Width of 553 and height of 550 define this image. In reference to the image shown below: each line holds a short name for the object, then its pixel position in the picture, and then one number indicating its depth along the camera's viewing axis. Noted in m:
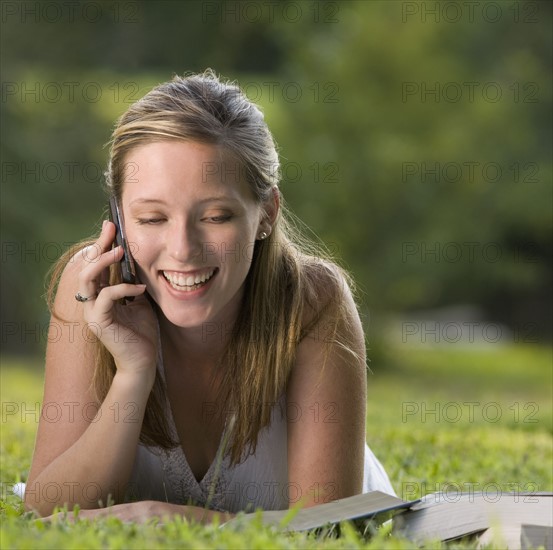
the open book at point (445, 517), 5.68
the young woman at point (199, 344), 7.04
